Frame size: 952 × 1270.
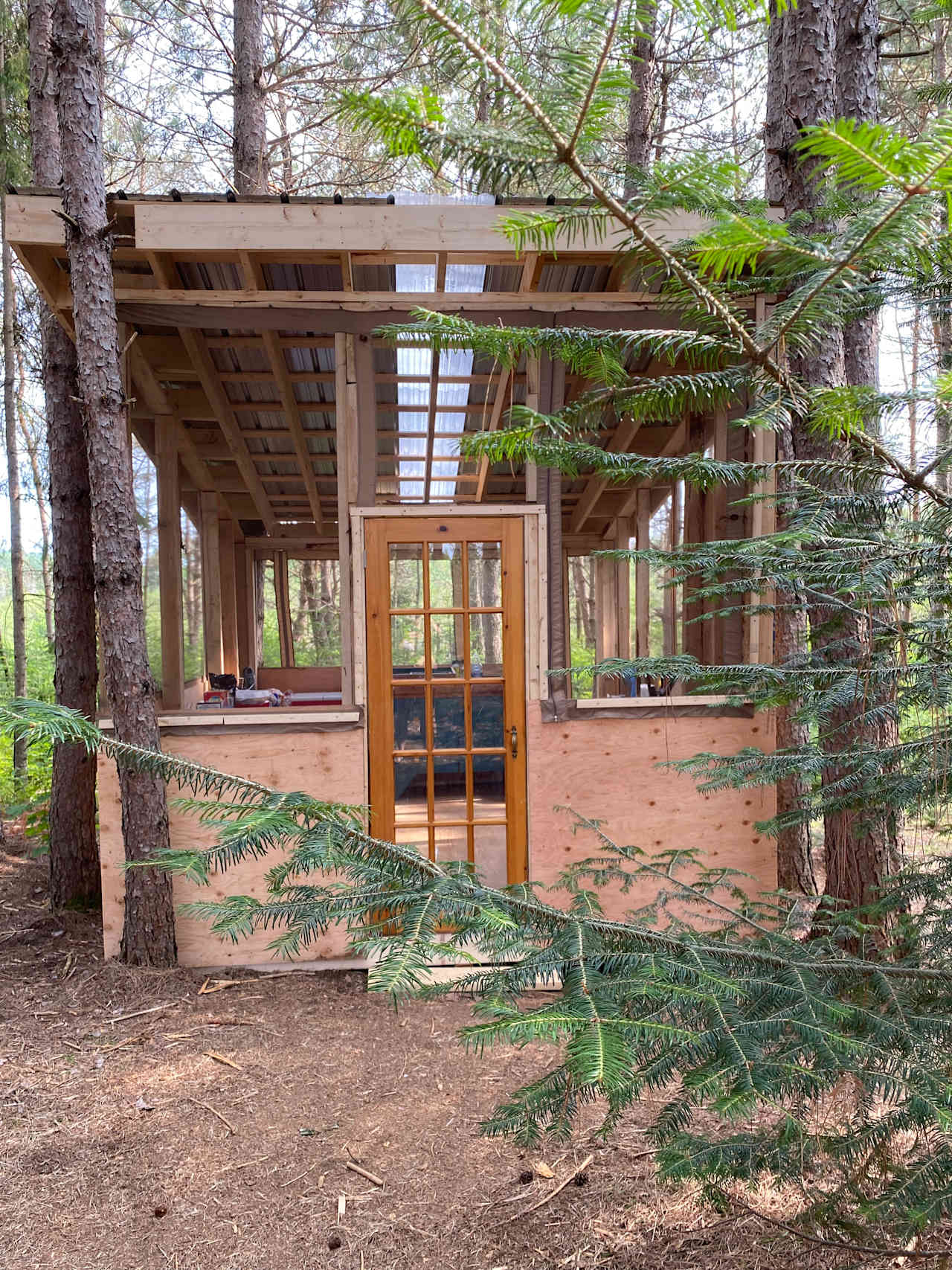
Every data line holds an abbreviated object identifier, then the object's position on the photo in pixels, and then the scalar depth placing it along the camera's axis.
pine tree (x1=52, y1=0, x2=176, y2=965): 3.77
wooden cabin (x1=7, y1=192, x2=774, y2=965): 3.82
